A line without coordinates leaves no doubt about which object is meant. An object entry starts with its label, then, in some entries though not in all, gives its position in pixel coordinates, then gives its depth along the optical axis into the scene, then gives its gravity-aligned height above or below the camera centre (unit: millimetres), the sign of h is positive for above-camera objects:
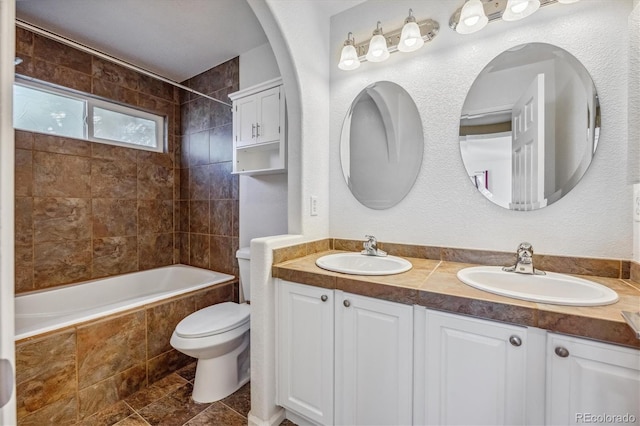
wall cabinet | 1999 +610
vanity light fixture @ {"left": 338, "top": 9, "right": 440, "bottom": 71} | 1479 +960
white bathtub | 1626 -681
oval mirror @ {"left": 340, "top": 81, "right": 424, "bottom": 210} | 1641 +411
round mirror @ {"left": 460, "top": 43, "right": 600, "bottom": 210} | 1249 +411
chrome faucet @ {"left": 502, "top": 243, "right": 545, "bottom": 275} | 1208 -219
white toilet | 1597 -821
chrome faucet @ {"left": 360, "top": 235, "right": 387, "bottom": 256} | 1611 -219
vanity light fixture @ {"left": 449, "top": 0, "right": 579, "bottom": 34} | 1221 +918
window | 2084 +794
